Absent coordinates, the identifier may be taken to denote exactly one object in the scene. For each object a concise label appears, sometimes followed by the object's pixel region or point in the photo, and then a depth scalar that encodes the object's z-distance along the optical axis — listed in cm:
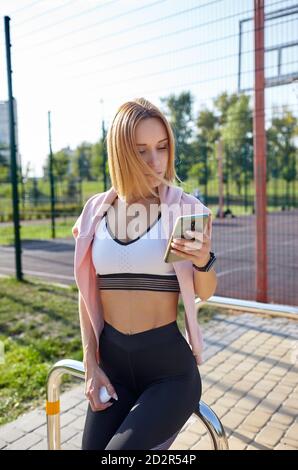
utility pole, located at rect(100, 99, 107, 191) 1077
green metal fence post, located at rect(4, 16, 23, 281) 629
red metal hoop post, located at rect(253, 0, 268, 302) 472
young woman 150
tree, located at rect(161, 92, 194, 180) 547
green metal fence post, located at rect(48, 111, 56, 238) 907
